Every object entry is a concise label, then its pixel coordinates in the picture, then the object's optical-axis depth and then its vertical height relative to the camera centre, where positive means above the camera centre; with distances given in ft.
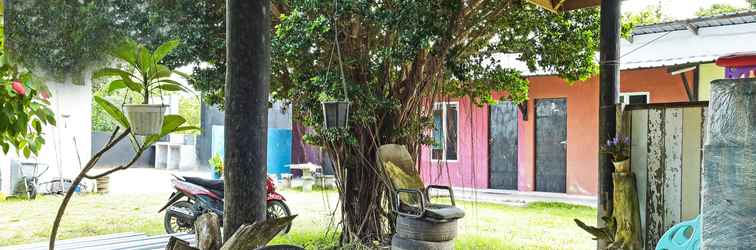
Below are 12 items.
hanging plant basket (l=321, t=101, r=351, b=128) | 12.02 +0.31
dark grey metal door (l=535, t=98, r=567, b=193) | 27.22 -0.80
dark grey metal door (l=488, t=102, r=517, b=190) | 28.84 -0.93
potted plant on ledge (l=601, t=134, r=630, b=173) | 10.55 -0.44
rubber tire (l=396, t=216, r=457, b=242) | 12.69 -2.34
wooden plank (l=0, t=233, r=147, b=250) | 9.76 -2.15
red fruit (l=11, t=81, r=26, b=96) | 4.51 +0.31
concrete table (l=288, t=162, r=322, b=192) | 31.86 -2.76
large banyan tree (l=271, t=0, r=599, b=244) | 13.41 +1.67
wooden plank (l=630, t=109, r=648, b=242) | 10.58 -0.46
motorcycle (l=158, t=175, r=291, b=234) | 17.63 -2.47
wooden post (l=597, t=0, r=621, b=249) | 10.96 +0.84
